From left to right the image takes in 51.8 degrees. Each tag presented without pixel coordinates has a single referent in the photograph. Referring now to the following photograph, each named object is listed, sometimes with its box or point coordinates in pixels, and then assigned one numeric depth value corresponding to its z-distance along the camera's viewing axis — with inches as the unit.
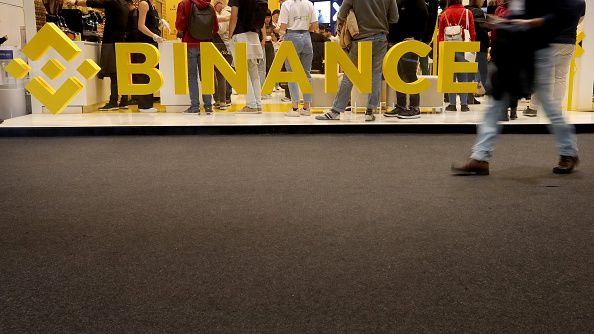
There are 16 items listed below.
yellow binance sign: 254.5
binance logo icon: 258.1
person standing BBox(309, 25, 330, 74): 379.9
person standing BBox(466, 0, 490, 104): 310.7
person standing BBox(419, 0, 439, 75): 275.7
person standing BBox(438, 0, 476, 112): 281.7
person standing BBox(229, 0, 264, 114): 278.4
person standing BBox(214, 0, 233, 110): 315.2
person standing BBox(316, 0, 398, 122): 242.1
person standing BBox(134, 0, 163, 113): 297.7
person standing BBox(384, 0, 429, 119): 260.7
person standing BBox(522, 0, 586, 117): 149.8
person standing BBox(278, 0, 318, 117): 274.8
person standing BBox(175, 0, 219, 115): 284.0
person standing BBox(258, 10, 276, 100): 374.9
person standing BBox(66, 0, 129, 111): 301.0
